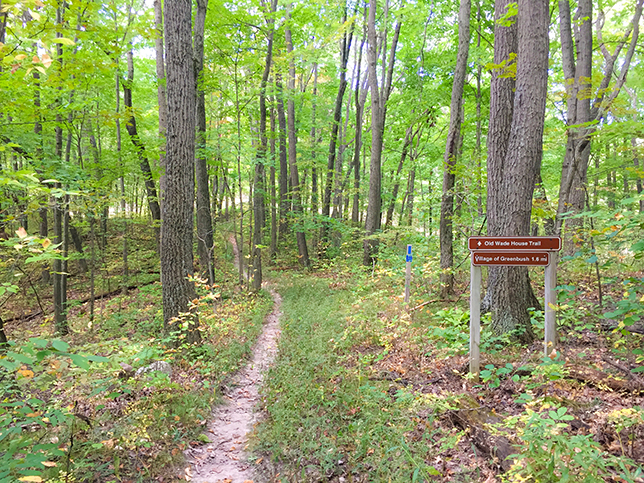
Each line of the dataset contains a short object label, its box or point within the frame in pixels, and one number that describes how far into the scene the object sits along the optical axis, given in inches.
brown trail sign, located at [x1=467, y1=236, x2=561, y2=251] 169.6
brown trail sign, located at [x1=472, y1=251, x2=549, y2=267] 170.7
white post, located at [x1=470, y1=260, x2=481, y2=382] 179.5
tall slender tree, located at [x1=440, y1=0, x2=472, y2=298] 302.5
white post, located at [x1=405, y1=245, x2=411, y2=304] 326.0
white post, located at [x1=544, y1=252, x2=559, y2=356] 170.1
